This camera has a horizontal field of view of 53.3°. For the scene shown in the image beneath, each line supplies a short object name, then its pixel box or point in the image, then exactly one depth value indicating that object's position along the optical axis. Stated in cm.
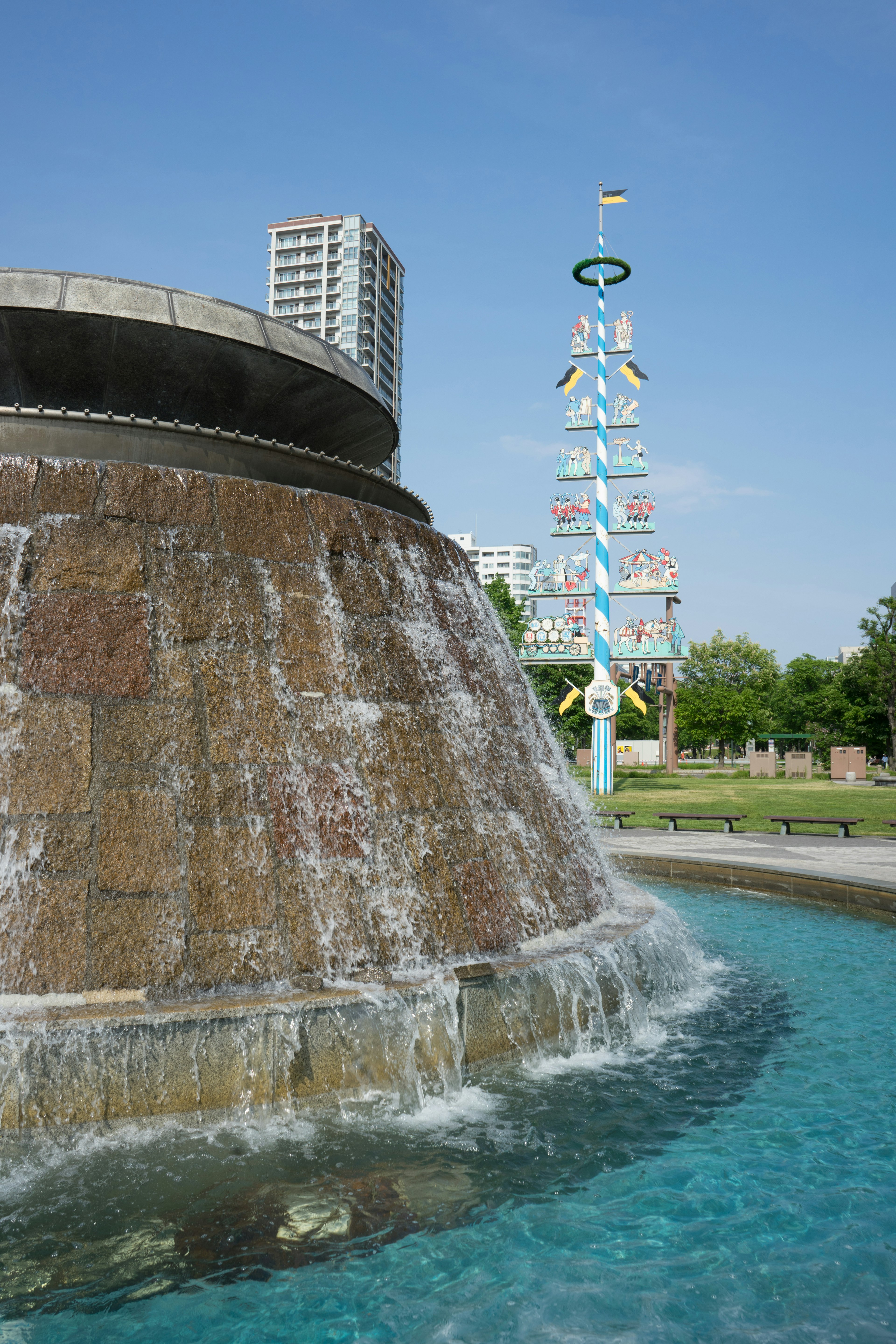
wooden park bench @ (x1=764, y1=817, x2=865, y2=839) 1698
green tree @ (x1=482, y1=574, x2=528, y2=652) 4625
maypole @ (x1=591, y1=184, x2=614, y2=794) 3244
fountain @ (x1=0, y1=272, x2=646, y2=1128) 397
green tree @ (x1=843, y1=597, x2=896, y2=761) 5600
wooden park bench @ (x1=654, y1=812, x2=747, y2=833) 1866
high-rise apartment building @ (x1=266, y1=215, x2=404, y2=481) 11156
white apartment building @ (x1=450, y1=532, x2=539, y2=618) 17525
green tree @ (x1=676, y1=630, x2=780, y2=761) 6075
